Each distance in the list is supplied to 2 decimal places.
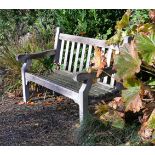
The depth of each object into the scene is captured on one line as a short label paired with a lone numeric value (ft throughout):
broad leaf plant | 10.53
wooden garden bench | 14.64
